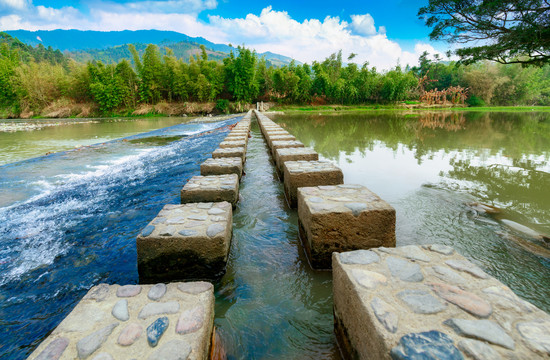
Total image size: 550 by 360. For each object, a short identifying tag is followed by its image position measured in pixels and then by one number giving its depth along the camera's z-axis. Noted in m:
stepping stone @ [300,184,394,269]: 2.00
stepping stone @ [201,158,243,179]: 3.86
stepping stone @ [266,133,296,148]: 6.06
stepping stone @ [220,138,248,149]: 5.57
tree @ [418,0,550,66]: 6.06
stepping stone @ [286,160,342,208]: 3.19
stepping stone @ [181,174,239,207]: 2.94
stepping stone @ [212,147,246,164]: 4.72
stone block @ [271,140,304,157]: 5.07
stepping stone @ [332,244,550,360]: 0.90
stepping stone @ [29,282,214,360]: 1.06
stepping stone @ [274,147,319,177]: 4.14
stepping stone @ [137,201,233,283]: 1.90
